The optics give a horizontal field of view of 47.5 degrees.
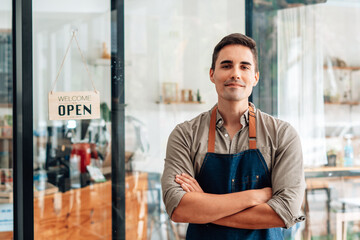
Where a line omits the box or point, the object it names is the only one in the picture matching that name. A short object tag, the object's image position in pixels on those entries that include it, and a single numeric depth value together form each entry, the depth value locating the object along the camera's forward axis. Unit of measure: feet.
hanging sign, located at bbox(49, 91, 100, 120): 9.34
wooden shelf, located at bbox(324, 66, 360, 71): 10.85
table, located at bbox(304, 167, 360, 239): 10.70
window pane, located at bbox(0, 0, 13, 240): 9.32
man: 5.73
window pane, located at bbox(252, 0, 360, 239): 10.57
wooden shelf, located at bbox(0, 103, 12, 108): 9.34
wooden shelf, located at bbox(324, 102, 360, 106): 10.86
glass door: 9.42
